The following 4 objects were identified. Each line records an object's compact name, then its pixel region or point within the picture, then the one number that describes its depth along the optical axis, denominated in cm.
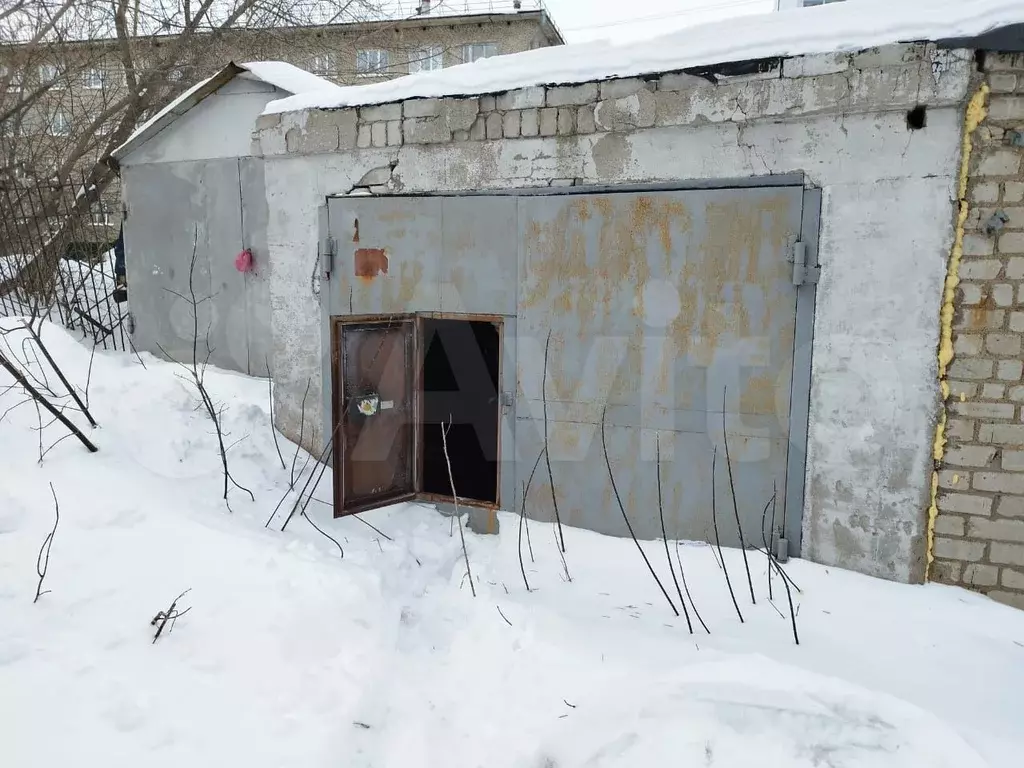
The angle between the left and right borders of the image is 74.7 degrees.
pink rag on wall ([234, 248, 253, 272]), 658
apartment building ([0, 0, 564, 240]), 965
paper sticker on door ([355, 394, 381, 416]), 453
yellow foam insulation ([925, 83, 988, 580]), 318
